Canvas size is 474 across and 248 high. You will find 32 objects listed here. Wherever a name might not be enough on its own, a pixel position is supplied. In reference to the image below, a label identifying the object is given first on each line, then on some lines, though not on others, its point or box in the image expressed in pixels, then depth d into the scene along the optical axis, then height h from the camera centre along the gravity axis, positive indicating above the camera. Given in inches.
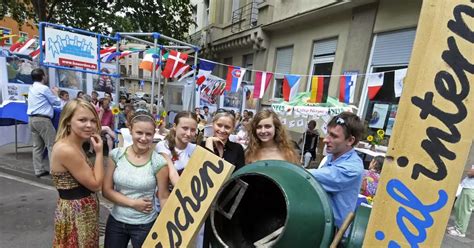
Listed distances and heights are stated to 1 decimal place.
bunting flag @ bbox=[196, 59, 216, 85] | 293.1 +15.8
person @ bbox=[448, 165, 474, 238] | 155.1 -51.3
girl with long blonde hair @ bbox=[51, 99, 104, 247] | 65.2 -24.1
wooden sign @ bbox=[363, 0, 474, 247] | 28.7 -2.5
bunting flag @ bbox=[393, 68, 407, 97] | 209.0 +17.9
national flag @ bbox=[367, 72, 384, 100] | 226.8 +15.0
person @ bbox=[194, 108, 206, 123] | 361.1 -35.8
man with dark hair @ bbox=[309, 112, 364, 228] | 48.3 -12.6
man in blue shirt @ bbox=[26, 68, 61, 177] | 183.2 -33.4
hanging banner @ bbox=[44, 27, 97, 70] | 206.7 +14.6
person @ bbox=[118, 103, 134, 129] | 285.7 -44.8
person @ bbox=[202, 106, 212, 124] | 389.3 -41.7
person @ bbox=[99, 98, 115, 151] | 281.4 -41.3
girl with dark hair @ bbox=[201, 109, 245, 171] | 79.9 -16.6
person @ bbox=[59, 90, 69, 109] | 276.4 -27.5
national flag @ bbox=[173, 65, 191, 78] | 244.2 +8.7
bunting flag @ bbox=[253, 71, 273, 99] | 297.3 +7.2
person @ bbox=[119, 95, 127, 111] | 367.6 -38.6
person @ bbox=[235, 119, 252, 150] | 234.2 -42.4
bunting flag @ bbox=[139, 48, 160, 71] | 233.7 +12.0
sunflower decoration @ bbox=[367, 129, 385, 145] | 215.2 -30.1
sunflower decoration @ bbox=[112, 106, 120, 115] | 219.1 -28.3
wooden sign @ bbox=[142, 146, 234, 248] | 44.3 -19.5
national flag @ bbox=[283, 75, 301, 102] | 278.4 +6.3
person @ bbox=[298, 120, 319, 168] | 263.7 -44.2
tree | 422.9 +88.1
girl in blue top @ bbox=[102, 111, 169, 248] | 67.2 -26.1
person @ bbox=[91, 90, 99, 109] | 308.7 -29.5
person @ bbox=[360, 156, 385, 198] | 149.8 -41.3
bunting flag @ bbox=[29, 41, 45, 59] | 343.6 +12.4
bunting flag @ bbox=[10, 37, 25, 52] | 358.6 +20.3
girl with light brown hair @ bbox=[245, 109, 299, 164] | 81.4 -14.7
